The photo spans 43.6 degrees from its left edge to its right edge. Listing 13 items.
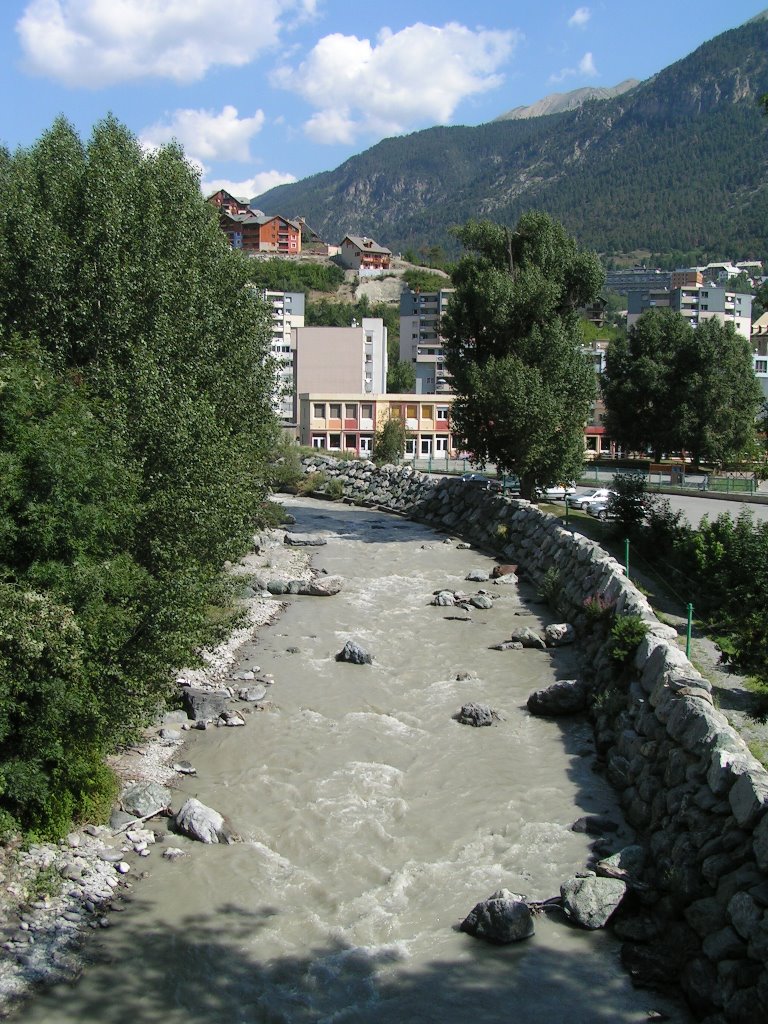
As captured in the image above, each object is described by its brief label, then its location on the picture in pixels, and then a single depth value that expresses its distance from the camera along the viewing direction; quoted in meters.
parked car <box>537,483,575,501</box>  47.00
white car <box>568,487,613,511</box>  43.37
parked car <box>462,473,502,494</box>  45.45
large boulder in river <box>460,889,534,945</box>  11.02
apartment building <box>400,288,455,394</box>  142.50
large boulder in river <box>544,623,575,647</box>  23.27
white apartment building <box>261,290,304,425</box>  130.14
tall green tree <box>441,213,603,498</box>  38.88
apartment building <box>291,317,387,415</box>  97.44
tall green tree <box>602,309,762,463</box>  64.25
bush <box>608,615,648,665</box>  17.20
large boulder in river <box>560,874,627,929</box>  11.30
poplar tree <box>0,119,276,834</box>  12.12
